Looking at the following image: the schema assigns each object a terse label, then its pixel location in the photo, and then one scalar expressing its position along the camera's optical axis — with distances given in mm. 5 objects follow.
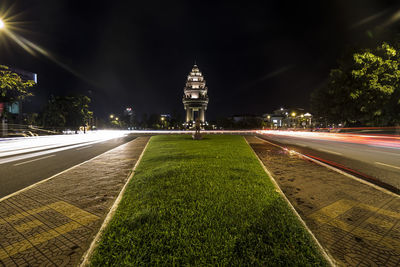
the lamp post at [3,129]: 20734
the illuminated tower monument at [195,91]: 114438
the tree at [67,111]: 43406
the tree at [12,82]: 9594
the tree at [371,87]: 20750
